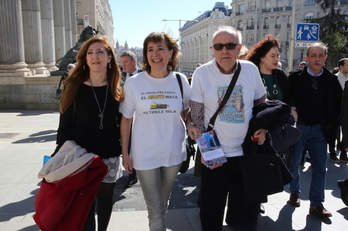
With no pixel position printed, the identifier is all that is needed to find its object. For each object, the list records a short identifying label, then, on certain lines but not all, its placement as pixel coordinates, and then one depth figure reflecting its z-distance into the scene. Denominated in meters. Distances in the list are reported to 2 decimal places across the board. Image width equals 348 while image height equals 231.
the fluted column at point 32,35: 14.99
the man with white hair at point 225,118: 2.59
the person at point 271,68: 3.57
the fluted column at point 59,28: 20.84
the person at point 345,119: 3.59
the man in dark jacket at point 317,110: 3.72
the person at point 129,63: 5.09
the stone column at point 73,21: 25.28
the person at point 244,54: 4.20
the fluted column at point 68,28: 23.56
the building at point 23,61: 12.55
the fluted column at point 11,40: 12.38
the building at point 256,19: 63.88
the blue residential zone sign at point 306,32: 10.89
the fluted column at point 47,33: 17.69
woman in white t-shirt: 2.65
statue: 13.38
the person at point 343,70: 6.78
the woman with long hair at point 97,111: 2.66
